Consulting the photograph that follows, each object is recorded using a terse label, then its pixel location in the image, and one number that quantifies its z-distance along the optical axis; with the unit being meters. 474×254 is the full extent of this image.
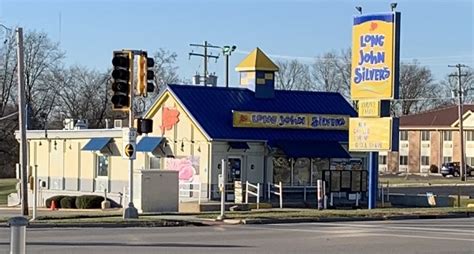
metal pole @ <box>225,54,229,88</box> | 77.49
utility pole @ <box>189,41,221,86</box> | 81.44
